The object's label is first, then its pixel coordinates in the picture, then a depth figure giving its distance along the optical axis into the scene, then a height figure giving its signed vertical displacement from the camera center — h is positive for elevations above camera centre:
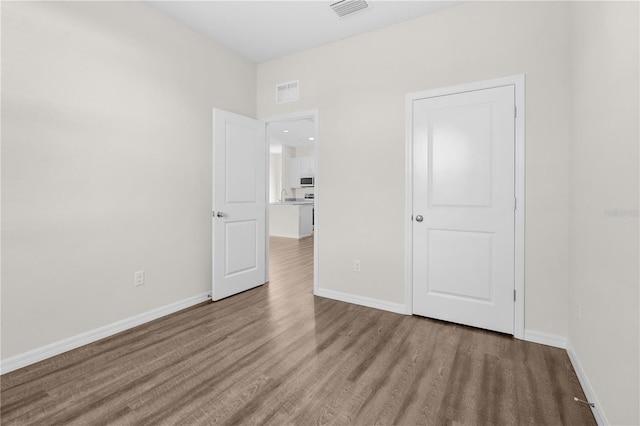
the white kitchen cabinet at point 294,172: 10.25 +1.28
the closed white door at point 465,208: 2.49 +0.02
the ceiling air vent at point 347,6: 2.67 +1.84
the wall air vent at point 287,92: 3.63 +1.44
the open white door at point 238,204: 3.32 +0.07
